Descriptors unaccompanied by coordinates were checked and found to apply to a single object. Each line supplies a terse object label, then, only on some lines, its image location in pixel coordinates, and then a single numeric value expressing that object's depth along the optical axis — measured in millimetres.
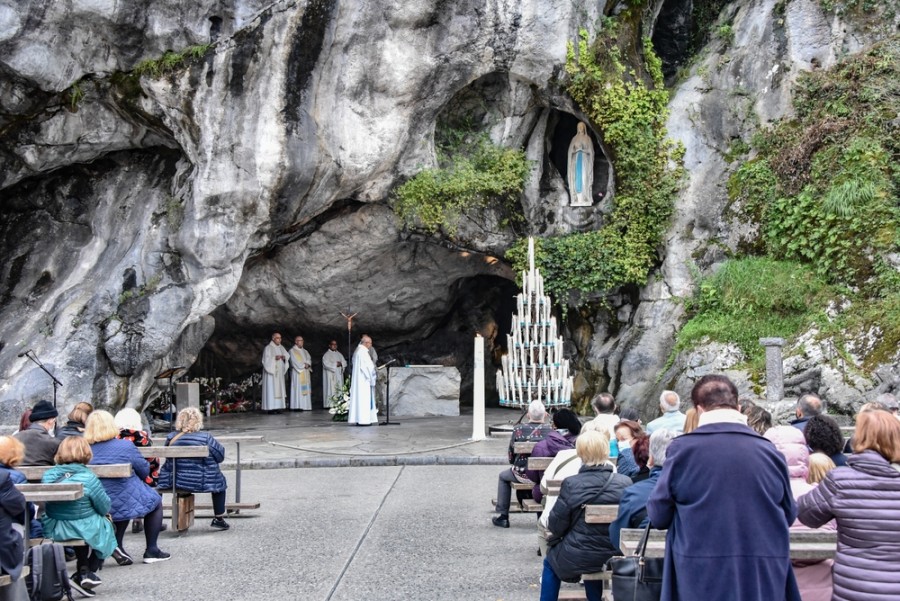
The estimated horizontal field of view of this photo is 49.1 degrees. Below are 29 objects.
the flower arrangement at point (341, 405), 19016
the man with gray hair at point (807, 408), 6641
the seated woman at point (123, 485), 7141
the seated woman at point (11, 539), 5066
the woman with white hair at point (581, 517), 5270
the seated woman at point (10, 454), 5371
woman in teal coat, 6363
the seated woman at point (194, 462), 8367
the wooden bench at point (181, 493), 8094
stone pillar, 12250
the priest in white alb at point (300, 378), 21844
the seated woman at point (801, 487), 4555
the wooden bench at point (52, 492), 6024
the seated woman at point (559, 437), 7629
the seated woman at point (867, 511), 4043
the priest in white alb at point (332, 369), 22062
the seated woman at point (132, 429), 8281
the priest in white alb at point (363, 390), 17906
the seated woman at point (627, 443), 5941
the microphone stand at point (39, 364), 14338
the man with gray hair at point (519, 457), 8297
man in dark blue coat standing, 3809
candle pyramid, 14445
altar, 19828
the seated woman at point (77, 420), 7594
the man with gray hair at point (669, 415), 6849
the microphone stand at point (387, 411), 17609
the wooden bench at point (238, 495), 9148
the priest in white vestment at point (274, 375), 21438
